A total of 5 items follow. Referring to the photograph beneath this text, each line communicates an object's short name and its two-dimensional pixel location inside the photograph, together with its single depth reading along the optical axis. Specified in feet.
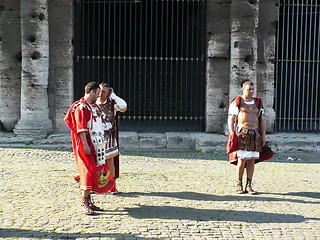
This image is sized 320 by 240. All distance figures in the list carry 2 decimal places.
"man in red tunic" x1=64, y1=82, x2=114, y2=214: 35.01
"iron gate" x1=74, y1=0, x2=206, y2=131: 75.82
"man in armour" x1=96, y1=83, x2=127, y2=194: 41.57
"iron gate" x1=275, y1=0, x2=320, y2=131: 75.97
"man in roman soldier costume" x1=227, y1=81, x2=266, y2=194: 43.09
